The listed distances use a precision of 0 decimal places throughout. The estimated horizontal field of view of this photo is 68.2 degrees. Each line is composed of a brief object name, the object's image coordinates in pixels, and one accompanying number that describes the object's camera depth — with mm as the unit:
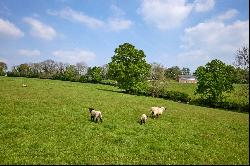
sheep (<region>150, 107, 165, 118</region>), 23857
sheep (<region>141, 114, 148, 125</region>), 20511
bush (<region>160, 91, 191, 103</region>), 53348
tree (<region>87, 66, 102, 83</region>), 92496
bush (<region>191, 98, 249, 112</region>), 47476
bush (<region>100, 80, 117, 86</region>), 86636
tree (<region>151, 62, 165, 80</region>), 60622
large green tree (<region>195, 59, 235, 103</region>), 50841
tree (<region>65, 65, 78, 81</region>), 89352
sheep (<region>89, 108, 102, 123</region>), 20392
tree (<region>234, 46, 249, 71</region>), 27325
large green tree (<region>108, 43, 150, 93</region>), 55910
